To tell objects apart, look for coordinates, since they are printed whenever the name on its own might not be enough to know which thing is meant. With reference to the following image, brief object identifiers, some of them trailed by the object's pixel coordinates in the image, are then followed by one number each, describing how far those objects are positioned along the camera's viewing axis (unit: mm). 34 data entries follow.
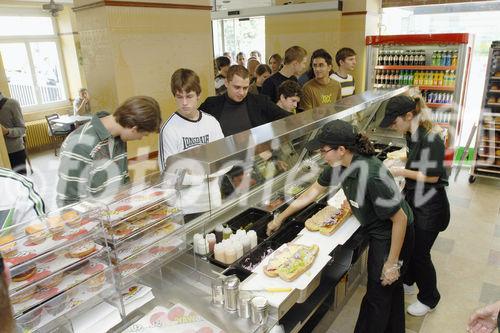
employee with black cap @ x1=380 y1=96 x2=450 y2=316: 2736
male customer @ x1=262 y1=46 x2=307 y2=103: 4207
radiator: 9738
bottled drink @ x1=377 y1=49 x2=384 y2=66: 7293
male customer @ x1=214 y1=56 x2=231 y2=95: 5840
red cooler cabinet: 6538
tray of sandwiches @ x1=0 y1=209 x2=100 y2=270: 1300
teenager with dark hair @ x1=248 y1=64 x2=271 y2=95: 5582
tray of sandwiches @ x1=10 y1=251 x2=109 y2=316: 1290
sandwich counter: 1392
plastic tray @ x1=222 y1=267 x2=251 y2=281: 2014
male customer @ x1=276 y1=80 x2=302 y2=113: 3486
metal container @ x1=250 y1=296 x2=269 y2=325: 1640
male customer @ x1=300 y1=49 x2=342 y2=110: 4195
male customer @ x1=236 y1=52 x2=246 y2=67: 8583
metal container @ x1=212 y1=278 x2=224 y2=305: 1749
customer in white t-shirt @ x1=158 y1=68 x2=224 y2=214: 2549
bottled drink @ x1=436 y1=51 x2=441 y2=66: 6725
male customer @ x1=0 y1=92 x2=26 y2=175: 5254
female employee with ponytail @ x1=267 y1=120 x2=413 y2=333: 2172
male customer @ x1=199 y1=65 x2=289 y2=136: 3225
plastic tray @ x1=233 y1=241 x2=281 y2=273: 2080
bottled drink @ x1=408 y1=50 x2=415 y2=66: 6986
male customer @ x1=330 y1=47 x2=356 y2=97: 4750
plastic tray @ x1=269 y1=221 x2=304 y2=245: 2422
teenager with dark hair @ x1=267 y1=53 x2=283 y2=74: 6128
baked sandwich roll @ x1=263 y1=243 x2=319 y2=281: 1939
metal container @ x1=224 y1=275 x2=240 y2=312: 1671
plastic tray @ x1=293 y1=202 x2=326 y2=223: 2660
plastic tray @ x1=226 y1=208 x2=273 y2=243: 2426
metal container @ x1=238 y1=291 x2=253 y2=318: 1672
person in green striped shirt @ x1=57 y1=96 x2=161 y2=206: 2033
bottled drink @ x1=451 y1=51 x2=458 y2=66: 6548
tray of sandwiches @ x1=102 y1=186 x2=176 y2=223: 1575
